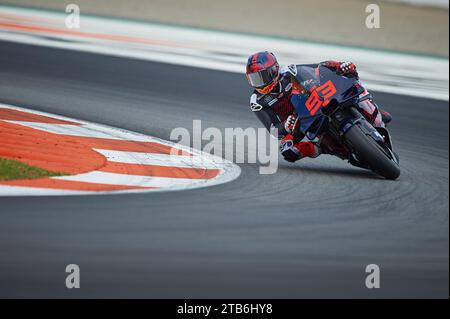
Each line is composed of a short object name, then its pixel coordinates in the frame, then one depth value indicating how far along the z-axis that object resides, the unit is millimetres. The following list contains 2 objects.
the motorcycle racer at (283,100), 18641
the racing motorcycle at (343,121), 18006
